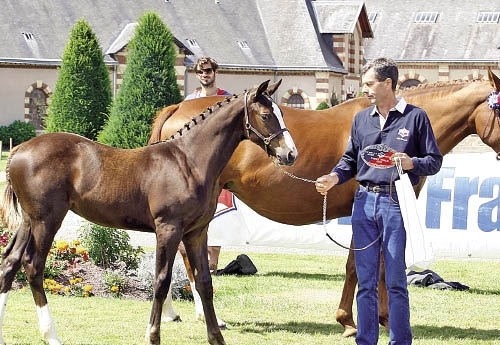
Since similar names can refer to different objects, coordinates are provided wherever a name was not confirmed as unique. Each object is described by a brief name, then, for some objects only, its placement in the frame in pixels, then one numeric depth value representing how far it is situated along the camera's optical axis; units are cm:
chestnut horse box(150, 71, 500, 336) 856
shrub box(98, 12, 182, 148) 3108
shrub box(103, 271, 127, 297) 1009
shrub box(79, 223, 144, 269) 1075
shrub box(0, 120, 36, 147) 3897
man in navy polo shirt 652
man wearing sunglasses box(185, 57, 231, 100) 943
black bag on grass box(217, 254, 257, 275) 1212
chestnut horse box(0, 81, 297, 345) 745
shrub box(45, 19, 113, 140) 3338
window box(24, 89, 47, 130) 4122
